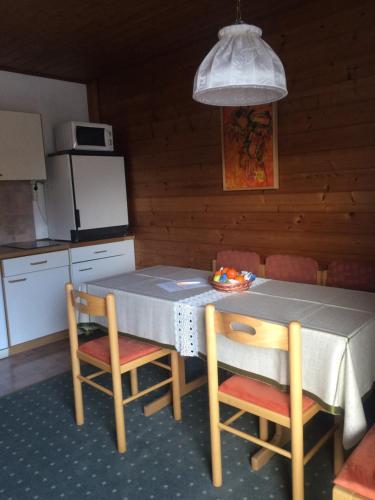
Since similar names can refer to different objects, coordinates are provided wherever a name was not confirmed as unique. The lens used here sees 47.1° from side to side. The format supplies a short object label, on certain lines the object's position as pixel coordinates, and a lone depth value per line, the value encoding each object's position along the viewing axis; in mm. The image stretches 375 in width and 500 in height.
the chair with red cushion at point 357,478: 1262
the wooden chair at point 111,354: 2113
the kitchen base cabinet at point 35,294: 3506
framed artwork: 3123
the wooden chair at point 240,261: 3004
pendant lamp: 1731
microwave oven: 3957
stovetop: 3723
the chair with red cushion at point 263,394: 1571
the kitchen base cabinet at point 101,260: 3925
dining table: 1593
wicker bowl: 2297
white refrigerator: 3928
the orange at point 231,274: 2344
